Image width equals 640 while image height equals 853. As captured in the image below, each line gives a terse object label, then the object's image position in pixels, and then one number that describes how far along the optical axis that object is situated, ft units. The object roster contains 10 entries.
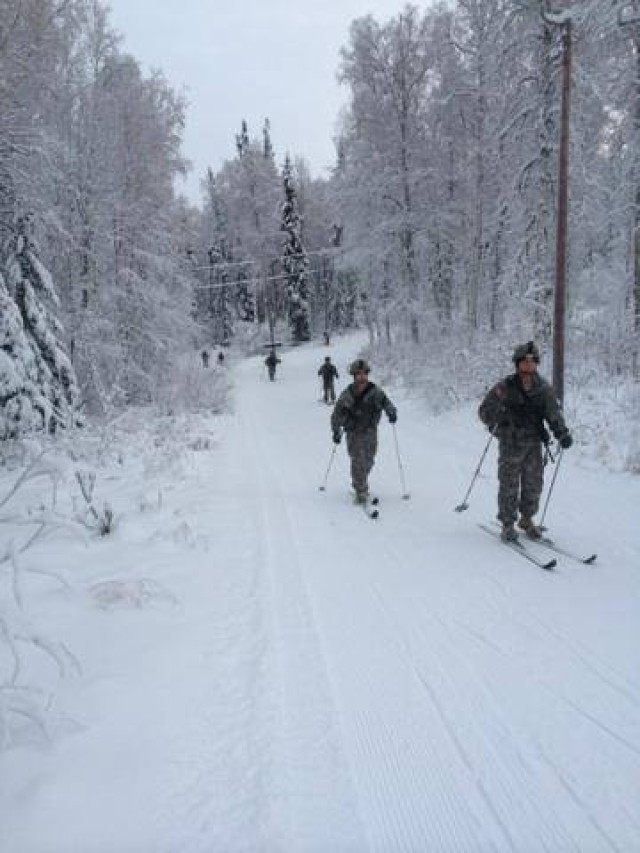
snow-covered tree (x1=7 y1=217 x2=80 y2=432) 33.96
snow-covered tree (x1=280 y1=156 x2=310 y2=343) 145.69
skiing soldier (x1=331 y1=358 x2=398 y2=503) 27.22
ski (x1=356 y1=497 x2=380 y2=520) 23.88
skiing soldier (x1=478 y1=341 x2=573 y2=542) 20.35
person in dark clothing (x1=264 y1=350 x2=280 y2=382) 100.22
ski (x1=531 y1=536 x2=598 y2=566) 17.98
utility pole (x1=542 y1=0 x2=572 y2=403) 38.70
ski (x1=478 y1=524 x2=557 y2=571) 17.59
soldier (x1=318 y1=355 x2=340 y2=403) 70.18
